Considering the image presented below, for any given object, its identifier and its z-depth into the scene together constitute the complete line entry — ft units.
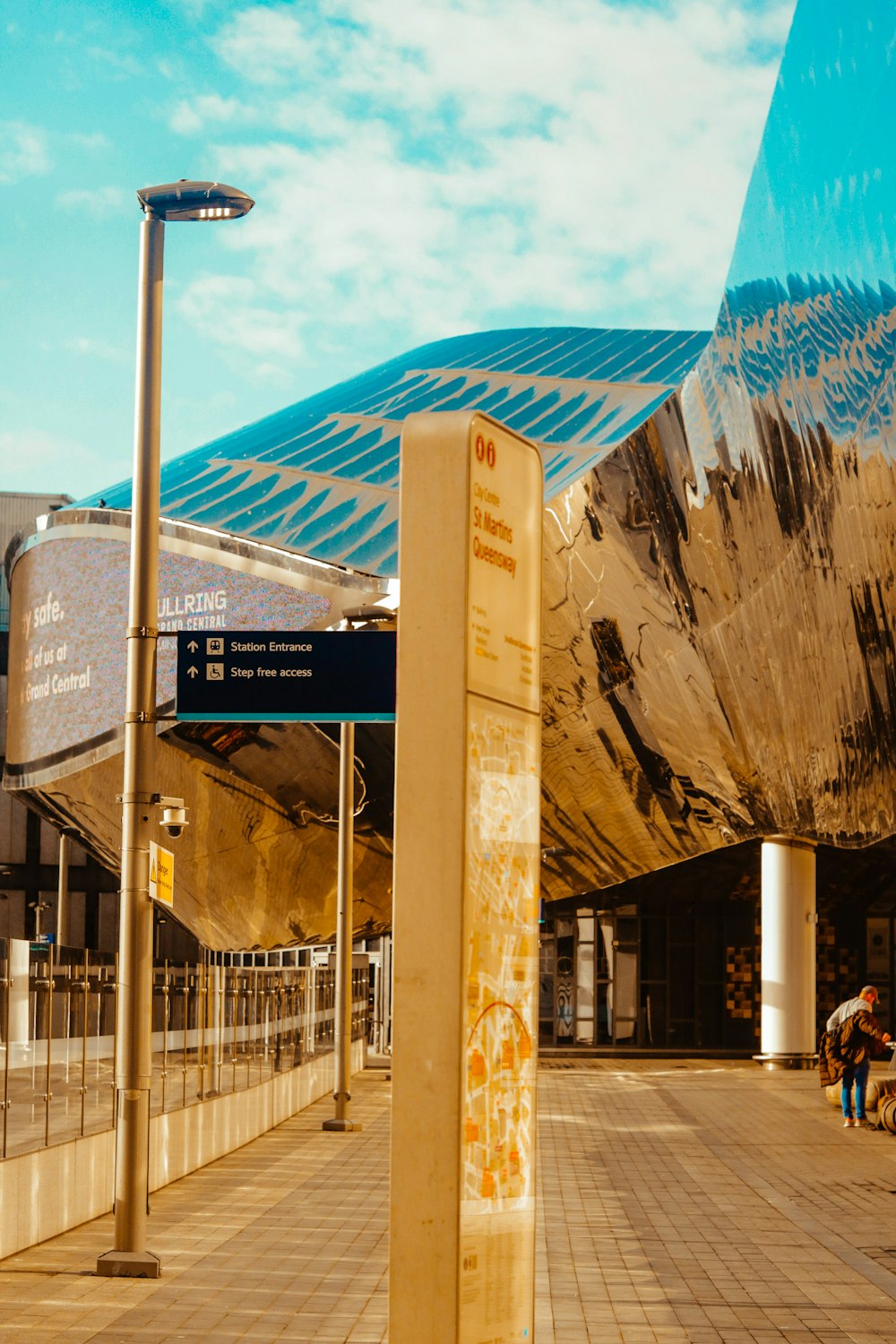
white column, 117.70
